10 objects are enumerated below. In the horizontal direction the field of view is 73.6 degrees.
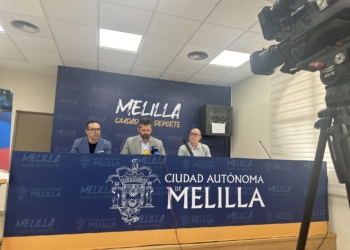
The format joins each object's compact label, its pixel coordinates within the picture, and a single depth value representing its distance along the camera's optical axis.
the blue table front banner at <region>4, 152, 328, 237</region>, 1.66
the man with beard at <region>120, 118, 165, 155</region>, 3.17
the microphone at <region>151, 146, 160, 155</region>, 2.20
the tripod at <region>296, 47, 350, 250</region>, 0.82
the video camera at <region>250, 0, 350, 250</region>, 0.83
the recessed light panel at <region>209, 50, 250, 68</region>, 3.58
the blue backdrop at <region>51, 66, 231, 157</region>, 4.31
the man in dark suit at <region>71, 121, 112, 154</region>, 3.18
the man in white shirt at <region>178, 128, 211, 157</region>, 3.55
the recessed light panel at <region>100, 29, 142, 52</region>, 3.11
